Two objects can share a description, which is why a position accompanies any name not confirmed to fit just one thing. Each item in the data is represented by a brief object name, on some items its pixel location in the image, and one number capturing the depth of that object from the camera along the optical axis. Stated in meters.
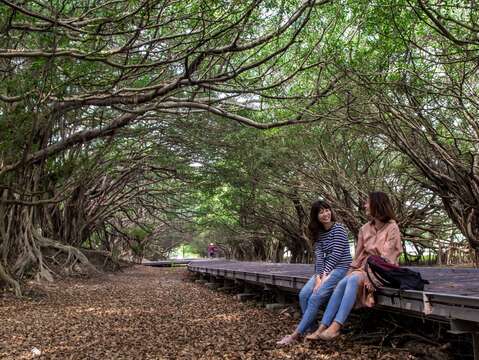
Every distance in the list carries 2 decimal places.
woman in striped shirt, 4.51
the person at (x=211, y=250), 32.46
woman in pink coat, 4.12
